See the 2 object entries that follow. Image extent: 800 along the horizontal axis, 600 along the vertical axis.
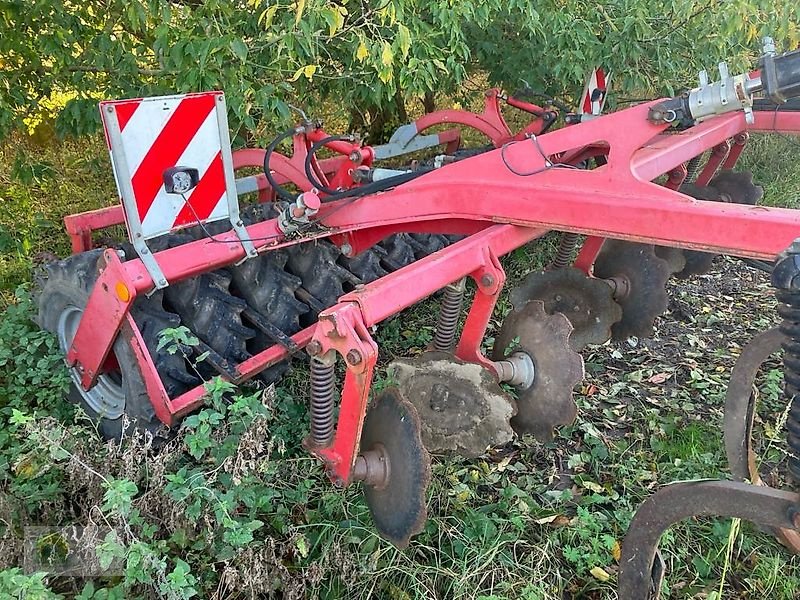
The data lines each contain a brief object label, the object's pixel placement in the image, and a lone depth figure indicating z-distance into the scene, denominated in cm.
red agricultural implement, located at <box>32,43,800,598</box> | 181
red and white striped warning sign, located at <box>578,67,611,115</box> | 416
